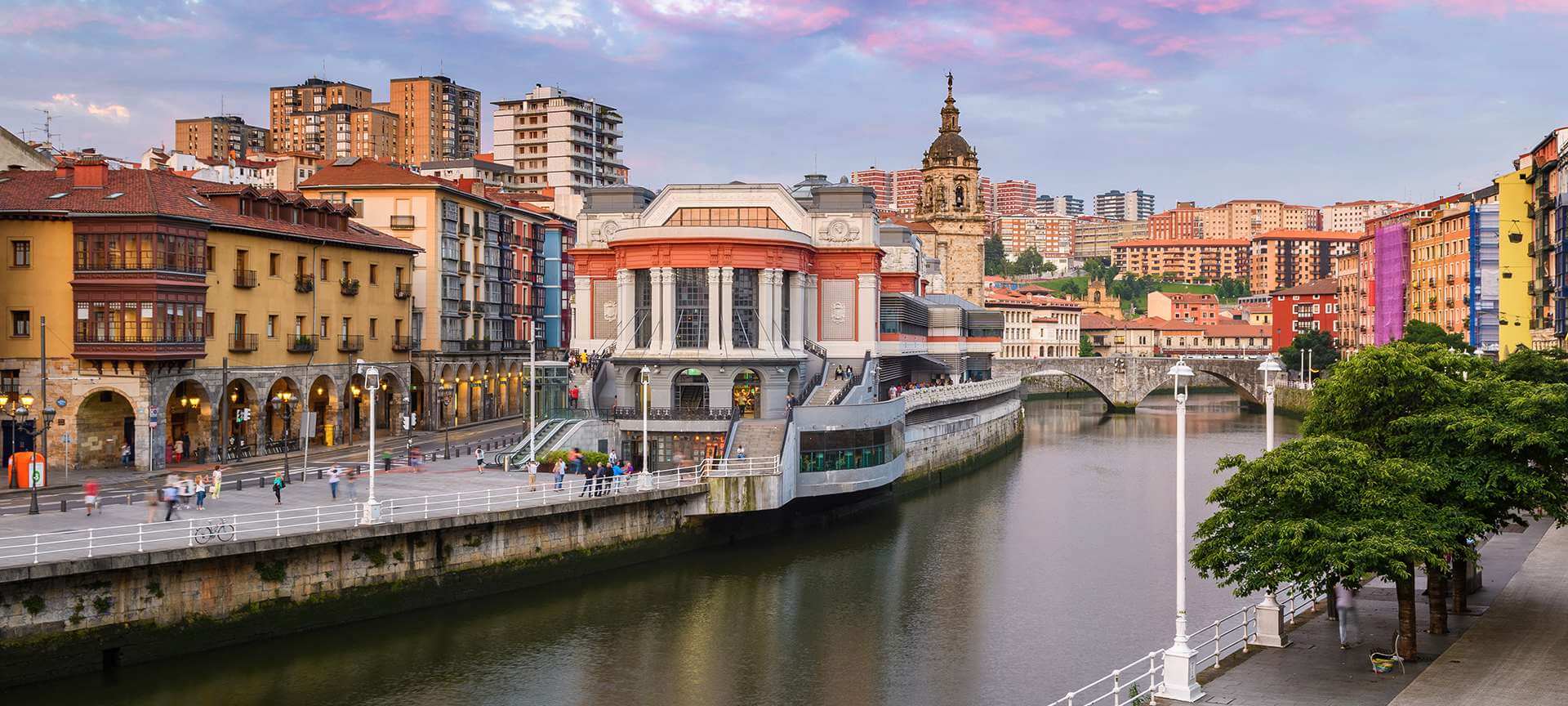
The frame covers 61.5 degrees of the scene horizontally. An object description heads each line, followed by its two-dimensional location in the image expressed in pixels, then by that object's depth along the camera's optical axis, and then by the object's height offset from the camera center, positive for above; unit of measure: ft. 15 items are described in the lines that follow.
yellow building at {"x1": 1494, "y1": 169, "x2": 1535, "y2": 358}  300.20 +17.85
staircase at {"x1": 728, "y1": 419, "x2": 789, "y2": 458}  179.75 -13.00
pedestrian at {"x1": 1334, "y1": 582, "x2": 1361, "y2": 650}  99.91 -22.21
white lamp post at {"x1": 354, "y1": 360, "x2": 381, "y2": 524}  127.03 -15.43
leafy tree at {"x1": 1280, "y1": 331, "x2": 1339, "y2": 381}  467.93 -3.36
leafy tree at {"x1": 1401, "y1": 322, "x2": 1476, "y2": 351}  347.77 +1.08
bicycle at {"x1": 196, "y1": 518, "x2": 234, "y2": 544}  115.03 -16.50
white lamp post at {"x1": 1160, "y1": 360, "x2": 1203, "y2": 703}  85.87 -21.16
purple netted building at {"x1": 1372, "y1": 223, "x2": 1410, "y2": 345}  435.53 +20.59
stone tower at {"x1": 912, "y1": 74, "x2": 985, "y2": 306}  478.18 +50.75
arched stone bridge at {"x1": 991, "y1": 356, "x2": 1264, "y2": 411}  472.03 -12.08
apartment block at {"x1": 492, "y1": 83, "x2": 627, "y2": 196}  508.53 +80.54
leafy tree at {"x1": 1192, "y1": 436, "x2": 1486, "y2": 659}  88.74 -12.84
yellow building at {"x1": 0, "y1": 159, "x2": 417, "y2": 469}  180.86 +5.39
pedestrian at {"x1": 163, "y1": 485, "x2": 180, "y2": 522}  126.11 -14.64
